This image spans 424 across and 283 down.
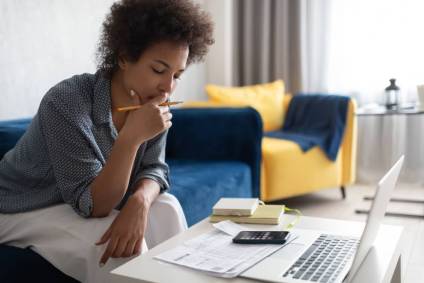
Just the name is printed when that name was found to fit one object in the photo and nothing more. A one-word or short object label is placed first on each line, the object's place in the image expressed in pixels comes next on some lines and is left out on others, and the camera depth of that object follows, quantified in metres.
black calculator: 1.01
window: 3.23
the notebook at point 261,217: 1.17
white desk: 0.86
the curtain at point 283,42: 3.51
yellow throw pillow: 3.10
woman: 1.10
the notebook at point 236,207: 1.19
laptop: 0.82
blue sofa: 1.78
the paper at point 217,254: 0.87
